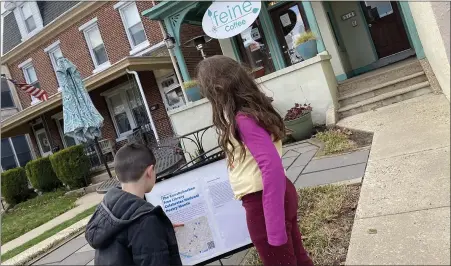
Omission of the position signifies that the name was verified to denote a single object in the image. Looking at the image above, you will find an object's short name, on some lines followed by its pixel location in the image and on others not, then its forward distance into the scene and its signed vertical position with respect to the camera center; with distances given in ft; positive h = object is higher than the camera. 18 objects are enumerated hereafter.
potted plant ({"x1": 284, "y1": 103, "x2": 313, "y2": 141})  21.65 -1.06
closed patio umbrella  30.32 +5.95
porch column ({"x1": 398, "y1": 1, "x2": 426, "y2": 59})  22.09 +2.05
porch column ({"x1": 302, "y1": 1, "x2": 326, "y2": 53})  24.14 +4.94
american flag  43.21 +11.96
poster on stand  8.27 -1.81
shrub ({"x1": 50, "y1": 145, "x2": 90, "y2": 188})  37.29 +1.37
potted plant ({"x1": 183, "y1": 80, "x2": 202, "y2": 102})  27.47 +3.60
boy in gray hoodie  5.13 -1.06
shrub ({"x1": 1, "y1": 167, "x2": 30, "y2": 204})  43.81 +1.40
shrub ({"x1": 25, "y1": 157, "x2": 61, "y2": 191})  42.06 +1.60
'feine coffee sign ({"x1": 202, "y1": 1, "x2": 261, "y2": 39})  24.72 +7.58
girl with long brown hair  5.29 -0.50
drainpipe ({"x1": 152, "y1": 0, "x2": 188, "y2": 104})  34.70 +8.50
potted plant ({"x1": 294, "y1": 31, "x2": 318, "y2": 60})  23.50 +3.62
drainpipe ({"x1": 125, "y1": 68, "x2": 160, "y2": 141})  36.27 +4.99
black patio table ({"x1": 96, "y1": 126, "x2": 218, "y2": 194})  8.43 -0.61
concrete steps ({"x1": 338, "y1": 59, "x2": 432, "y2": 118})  20.71 -0.79
